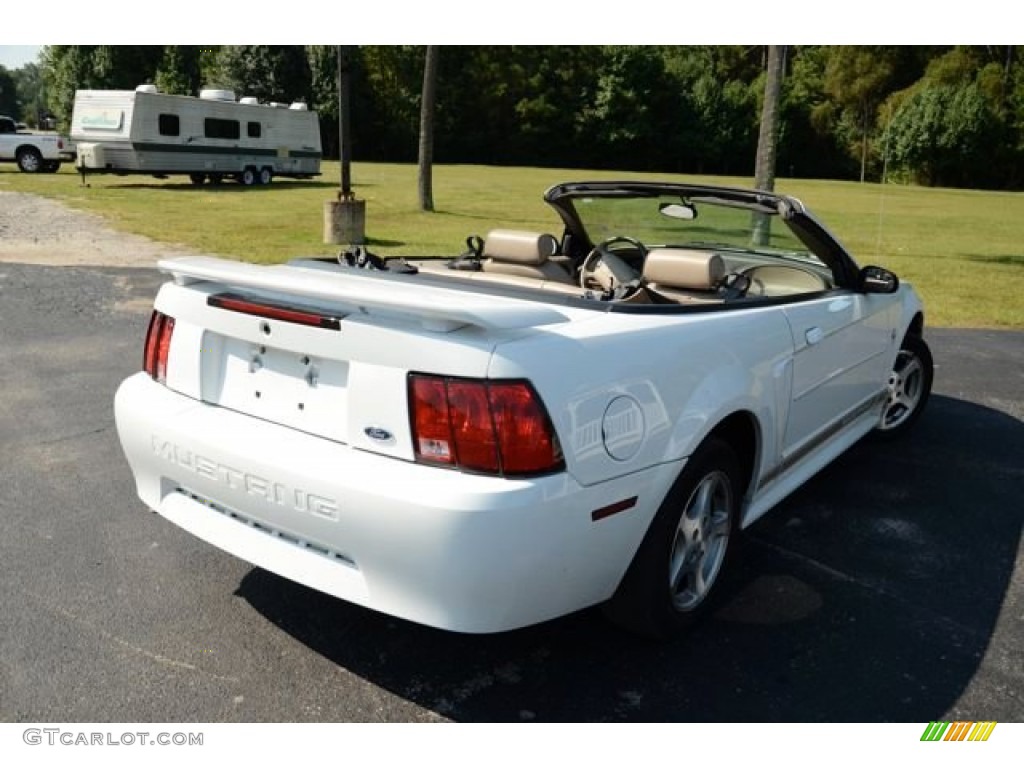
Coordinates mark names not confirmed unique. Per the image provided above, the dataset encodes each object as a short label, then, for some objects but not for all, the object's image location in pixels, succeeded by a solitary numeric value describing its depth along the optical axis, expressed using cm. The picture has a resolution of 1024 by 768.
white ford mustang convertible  234
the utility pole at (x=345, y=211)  1502
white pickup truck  3180
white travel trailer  2648
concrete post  1505
